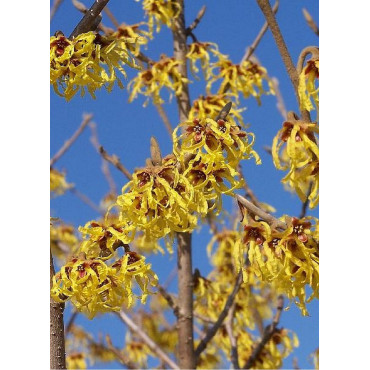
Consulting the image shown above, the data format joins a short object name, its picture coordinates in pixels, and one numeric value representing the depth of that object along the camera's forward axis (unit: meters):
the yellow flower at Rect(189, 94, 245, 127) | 0.70
